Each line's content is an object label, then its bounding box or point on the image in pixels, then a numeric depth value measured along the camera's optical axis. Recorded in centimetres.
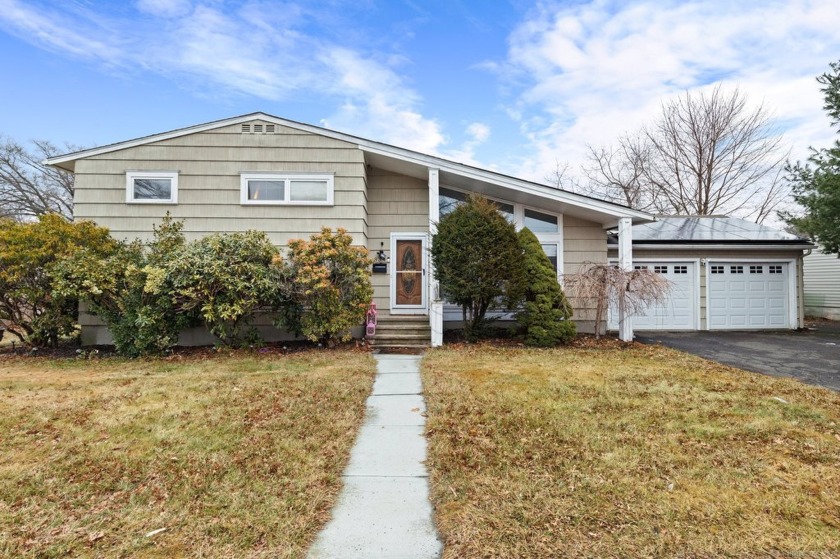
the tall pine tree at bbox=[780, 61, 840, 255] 961
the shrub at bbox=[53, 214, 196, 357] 735
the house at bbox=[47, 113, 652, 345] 913
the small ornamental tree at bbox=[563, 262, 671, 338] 883
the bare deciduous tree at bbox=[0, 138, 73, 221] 1998
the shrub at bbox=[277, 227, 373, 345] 777
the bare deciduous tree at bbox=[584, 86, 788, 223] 2003
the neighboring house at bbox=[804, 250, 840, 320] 1609
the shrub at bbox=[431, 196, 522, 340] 815
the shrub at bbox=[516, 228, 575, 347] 855
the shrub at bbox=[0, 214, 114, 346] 751
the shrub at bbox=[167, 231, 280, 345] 739
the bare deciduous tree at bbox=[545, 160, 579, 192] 2447
